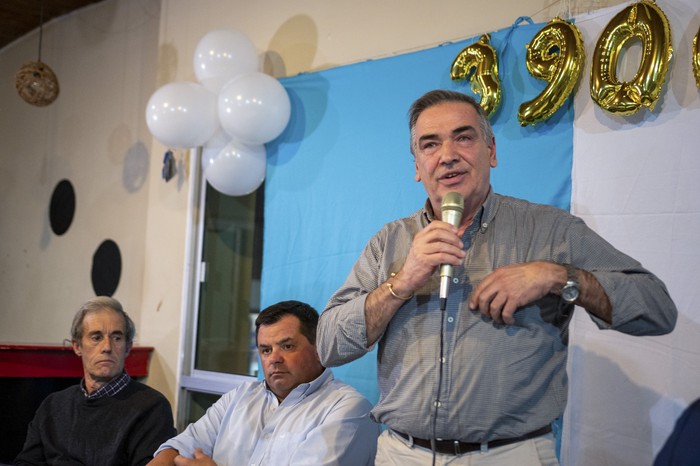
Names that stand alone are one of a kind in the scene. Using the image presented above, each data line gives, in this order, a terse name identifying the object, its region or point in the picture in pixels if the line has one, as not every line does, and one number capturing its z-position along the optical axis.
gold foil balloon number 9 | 2.78
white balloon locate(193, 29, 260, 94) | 3.77
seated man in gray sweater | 2.86
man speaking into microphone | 1.58
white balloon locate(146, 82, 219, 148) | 3.65
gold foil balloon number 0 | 2.57
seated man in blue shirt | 2.54
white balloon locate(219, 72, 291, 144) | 3.56
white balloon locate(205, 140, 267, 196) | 3.78
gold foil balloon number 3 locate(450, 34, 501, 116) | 3.00
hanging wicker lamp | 5.15
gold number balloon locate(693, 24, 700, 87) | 2.49
